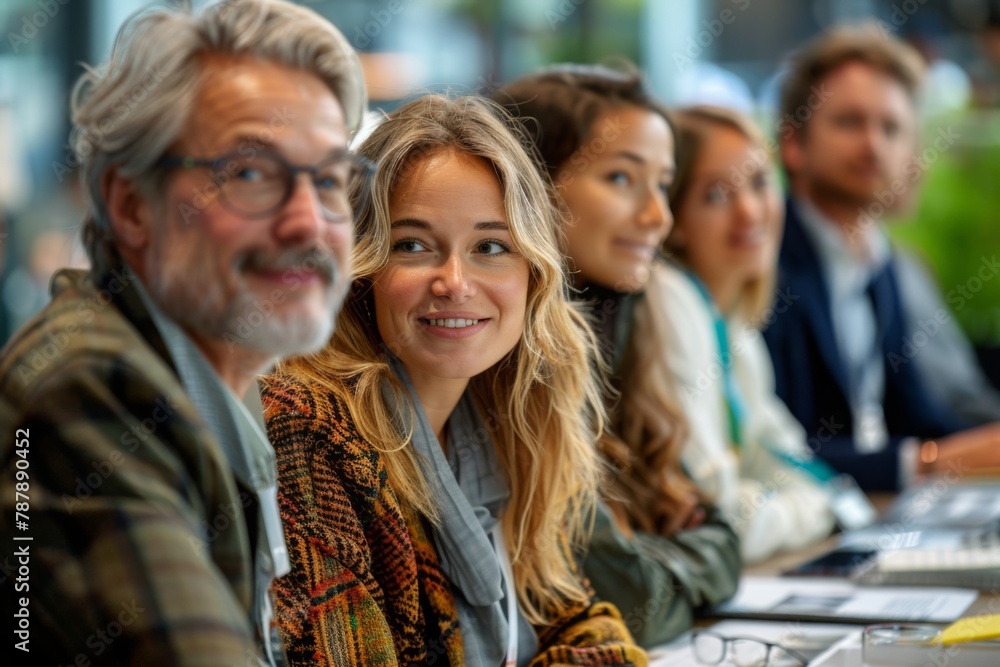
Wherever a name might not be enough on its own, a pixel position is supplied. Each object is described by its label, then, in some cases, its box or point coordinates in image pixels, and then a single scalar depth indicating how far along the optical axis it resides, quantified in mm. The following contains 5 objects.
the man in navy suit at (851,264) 4053
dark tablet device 3158
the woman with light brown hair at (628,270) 2981
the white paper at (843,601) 2961
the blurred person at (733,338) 3184
